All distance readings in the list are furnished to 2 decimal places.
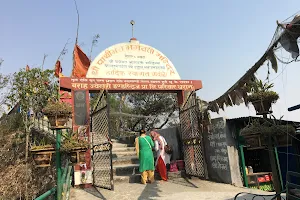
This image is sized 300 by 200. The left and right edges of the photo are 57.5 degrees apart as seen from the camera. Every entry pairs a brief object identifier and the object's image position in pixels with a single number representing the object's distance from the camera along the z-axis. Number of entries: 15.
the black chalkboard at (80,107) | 8.45
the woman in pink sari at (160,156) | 8.52
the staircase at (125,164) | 8.31
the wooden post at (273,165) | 4.30
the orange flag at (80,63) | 11.75
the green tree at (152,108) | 23.02
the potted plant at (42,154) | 4.39
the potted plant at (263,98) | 4.58
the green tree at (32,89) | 10.01
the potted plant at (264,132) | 4.26
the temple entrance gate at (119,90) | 7.86
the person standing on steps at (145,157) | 7.96
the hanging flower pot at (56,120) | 4.63
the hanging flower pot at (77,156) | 4.71
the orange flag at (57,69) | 12.34
